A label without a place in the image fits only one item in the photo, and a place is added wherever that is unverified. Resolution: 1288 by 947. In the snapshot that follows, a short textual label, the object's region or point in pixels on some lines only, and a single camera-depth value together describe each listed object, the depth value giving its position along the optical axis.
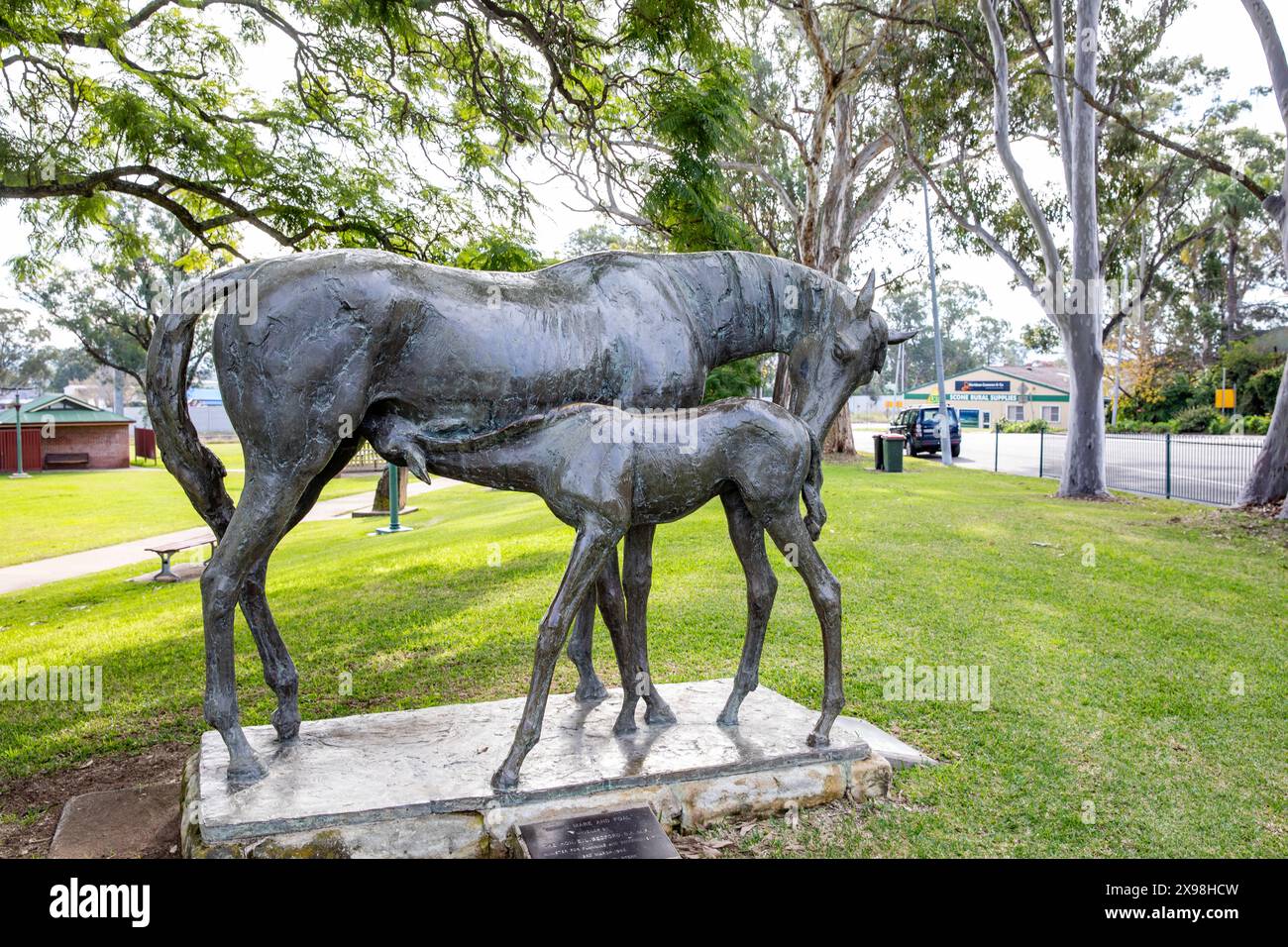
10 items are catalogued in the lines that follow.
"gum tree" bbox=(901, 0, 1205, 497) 15.98
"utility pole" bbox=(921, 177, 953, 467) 27.72
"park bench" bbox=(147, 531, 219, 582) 11.76
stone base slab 3.56
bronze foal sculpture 3.84
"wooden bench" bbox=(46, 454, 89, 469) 33.69
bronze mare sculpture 3.67
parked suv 32.19
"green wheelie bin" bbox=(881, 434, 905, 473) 23.03
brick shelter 32.94
